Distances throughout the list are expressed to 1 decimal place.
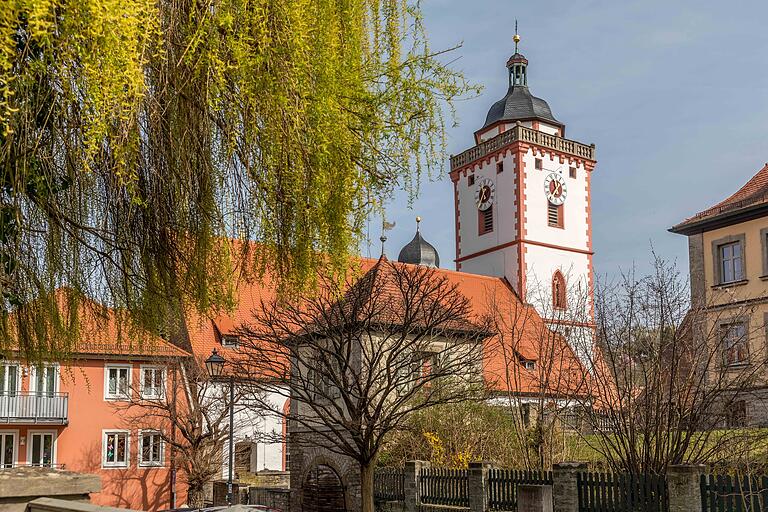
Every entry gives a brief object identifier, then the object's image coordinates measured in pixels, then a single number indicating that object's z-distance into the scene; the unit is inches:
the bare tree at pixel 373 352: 696.4
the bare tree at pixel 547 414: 768.3
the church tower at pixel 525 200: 1958.7
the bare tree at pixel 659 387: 592.1
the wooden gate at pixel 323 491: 932.0
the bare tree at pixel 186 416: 1272.1
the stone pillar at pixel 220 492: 1135.2
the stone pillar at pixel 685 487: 555.8
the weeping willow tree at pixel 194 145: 181.6
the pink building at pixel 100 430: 1366.9
